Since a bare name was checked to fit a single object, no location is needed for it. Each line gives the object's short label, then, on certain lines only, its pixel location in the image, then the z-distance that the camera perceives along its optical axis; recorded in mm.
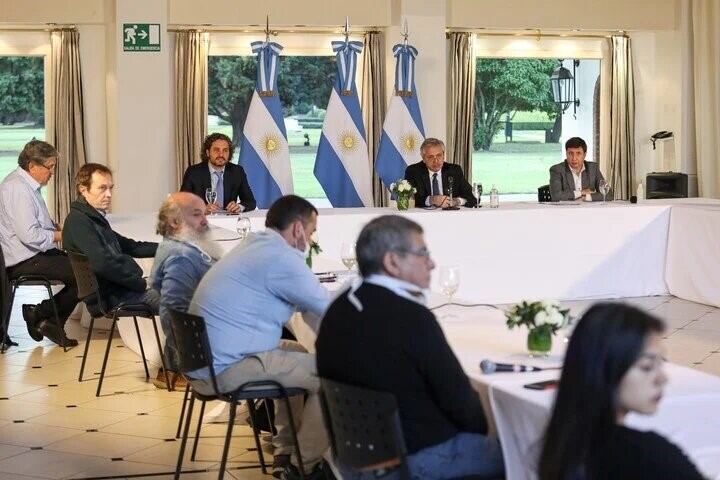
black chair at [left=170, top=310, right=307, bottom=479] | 4531
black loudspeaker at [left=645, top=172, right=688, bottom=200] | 13227
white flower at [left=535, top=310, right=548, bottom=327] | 3826
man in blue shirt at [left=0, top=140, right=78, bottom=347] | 8273
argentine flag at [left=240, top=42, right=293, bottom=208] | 11812
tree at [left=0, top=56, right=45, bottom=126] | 13258
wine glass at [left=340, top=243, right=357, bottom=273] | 5758
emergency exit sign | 12188
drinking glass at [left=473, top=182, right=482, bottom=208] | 9624
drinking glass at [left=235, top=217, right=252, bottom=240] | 7498
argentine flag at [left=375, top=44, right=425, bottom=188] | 12109
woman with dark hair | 2061
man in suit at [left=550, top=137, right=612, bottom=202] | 10391
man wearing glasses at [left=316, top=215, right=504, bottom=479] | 3330
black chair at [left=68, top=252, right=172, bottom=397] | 6746
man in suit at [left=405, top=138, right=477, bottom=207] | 9953
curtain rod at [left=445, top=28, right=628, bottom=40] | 13664
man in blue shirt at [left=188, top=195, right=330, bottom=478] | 4613
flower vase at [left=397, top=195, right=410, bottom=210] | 9531
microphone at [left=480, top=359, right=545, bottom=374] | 3682
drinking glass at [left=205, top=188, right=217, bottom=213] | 9227
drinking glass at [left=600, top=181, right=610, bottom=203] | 10188
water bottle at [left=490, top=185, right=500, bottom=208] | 9695
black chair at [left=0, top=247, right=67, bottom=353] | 8055
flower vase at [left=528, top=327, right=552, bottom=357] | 3869
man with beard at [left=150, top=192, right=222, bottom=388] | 5461
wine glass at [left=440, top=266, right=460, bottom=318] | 4672
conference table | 9359
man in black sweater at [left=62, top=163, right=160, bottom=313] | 6953
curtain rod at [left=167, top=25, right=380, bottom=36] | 12641
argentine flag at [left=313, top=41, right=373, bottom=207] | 12094
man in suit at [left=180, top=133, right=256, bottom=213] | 9555
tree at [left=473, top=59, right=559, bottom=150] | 14328
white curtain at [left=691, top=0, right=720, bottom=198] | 13375
